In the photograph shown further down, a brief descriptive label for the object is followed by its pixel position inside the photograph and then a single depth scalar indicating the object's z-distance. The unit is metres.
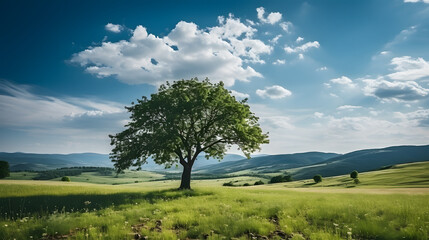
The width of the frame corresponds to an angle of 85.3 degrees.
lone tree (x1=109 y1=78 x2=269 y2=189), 30.88
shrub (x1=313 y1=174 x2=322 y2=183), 82.69
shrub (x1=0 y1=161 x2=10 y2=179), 77.12
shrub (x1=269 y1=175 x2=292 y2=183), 104.68
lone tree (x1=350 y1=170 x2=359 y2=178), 75.38
